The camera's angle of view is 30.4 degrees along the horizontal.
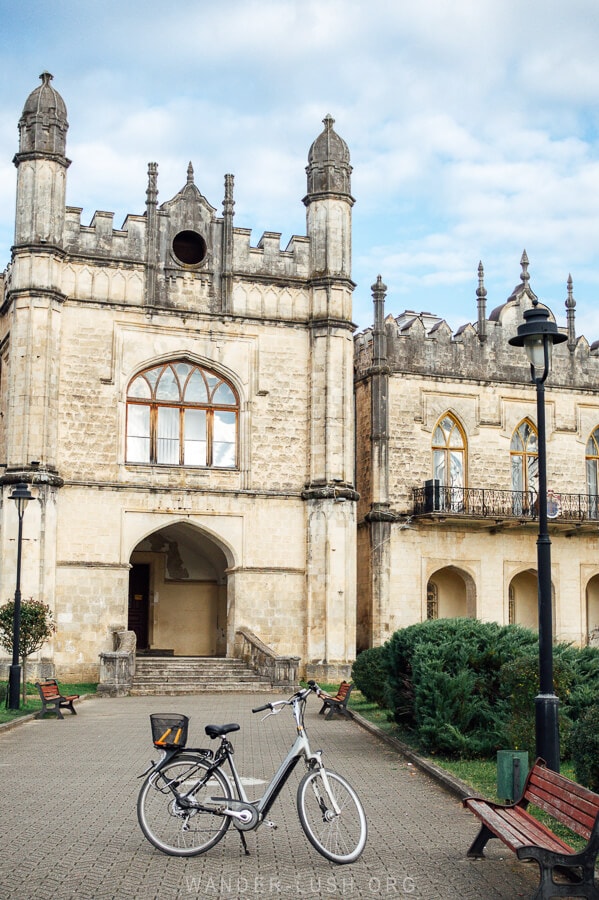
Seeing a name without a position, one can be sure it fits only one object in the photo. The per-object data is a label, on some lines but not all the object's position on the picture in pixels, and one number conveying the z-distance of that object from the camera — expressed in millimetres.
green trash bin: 10945
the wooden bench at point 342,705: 20344
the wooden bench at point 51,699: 20422
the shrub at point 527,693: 13109
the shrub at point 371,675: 22281
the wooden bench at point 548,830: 7430
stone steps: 26188
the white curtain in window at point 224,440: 30703
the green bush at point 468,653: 14812
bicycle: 8859
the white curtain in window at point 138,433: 29984
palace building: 28875
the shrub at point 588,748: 9579
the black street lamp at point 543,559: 10359
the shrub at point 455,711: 14383
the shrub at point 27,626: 23578
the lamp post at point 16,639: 21469
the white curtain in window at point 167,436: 30203
